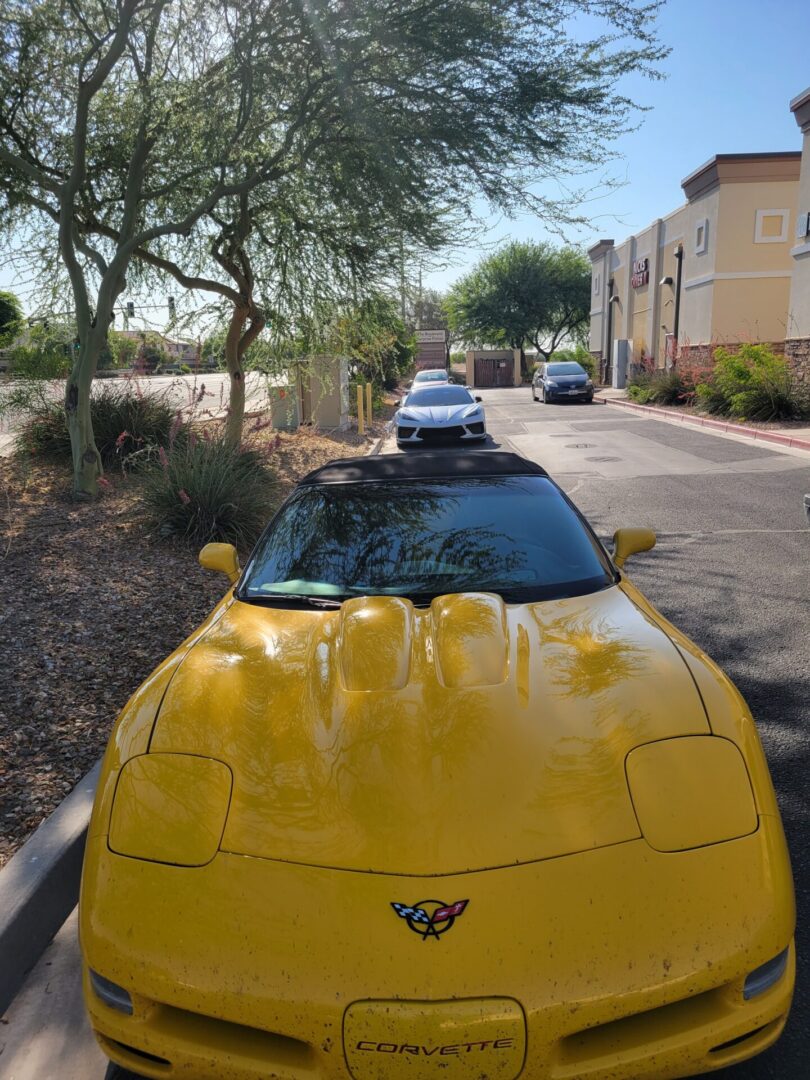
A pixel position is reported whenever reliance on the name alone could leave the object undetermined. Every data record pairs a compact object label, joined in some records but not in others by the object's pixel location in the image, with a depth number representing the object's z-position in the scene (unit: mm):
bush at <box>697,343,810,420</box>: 18438
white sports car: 15930
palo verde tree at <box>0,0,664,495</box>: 8156
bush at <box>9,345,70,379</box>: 12492
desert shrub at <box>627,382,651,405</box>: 27431
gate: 51438
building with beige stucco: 25781
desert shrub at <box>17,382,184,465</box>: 11422
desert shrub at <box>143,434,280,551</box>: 7500
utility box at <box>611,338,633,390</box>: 37562
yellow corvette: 1730
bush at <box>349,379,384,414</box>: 22294
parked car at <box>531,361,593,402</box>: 30609
